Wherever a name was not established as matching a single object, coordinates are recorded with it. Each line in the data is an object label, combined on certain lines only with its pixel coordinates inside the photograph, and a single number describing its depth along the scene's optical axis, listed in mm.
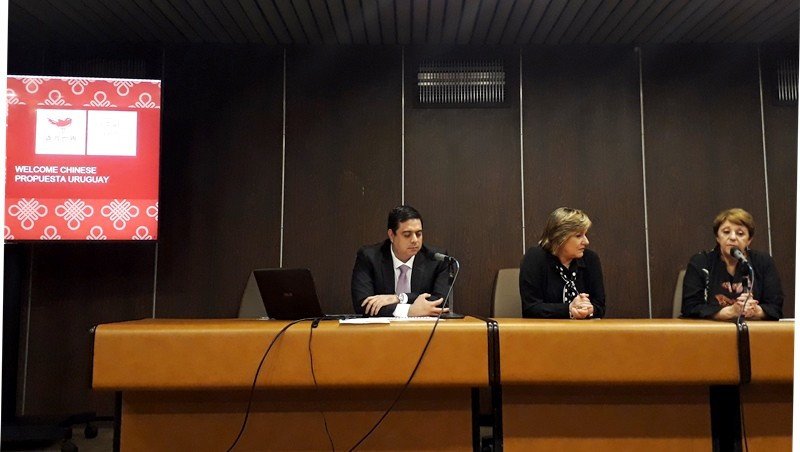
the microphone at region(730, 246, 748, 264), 2052
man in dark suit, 2914
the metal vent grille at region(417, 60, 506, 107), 4074
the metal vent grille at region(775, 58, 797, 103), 4039
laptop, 2188
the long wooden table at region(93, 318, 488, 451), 1894
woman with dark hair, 2709
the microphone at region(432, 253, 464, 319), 2270
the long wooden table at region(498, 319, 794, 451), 1918
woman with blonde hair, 2721
